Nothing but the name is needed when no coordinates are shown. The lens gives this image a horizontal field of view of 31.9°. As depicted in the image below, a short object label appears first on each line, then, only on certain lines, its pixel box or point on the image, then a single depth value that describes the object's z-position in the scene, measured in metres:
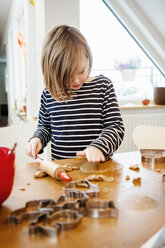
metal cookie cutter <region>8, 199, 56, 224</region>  0.59
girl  1.05
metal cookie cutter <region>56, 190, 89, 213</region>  0.63
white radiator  3.16
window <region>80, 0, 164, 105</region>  3.11
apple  3.36
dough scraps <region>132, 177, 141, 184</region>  0.84
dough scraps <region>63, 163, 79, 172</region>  0.94
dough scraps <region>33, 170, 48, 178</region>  0.89
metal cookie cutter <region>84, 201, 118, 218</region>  0.61
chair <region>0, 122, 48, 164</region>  2.36
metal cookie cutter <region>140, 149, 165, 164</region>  1.05
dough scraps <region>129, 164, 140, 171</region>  0.97
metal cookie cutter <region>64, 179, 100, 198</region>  0.72
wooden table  0.52
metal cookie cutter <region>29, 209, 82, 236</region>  0.54
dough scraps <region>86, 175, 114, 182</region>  0.84
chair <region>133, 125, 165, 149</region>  1.56
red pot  0.66
